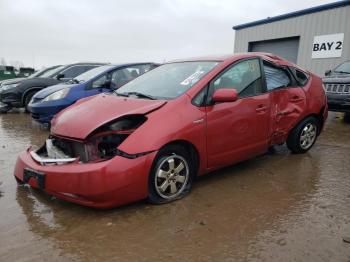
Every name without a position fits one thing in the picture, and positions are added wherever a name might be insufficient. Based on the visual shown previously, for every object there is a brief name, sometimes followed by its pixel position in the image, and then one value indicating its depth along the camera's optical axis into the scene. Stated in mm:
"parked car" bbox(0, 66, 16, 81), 21156
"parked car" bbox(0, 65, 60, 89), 10362
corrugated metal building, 14156
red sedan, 3248
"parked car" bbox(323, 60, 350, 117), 7941
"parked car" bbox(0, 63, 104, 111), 9750
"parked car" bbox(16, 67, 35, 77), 22862
